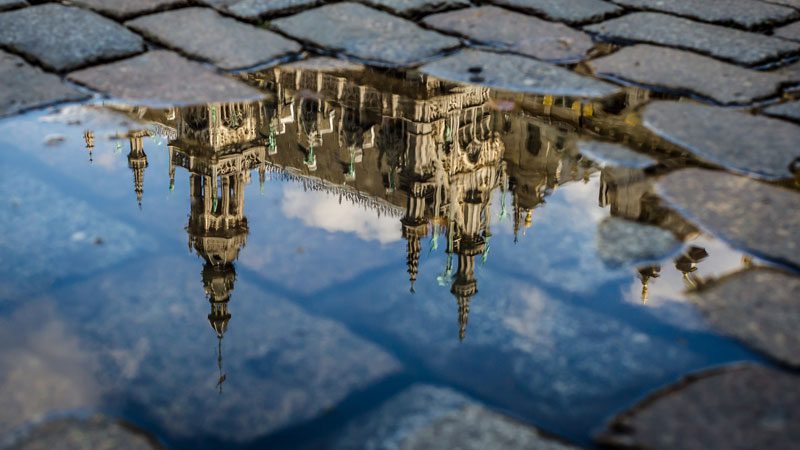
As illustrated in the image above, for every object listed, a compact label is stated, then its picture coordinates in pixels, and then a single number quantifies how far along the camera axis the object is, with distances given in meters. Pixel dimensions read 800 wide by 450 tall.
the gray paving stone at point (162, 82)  3.03
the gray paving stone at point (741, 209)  2.28
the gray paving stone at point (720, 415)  1.60
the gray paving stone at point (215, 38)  3.42
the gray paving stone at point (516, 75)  3.28
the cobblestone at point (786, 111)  3.12
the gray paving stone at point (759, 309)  1.91
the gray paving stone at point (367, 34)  3.55
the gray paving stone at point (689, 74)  3.30
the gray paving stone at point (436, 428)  1.61
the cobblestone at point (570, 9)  4.06
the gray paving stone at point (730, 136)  2.73
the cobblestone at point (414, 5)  4.01
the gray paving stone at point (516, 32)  3.66
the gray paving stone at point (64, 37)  3.30
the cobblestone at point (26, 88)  2.95
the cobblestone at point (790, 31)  3.96
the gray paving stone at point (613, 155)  2.78
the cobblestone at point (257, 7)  3.87
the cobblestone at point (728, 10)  4.08
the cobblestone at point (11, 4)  3.79
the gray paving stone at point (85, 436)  1.55
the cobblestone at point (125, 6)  3.76
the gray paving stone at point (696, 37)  3.67
